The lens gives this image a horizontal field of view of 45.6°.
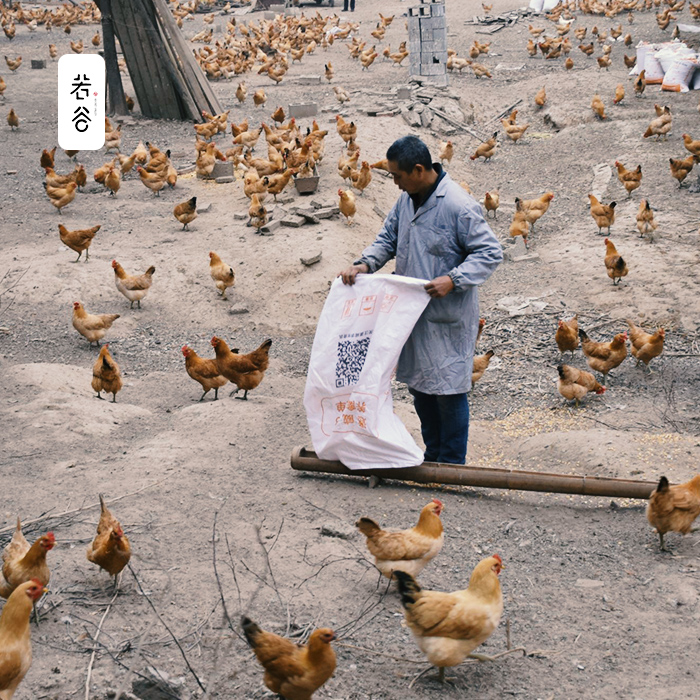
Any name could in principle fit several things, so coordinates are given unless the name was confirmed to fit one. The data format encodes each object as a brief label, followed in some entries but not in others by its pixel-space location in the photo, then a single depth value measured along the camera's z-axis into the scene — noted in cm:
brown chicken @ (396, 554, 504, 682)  358
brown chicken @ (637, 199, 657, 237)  1116
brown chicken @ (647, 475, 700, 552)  473
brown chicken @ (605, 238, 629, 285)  994
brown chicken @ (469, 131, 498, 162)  1666
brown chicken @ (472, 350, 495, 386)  830
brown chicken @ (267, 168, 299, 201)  1302
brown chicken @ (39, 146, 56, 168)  1489
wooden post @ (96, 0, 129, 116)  1875
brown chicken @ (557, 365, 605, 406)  770
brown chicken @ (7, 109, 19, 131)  1858
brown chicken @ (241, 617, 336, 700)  331
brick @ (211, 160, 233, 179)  1517
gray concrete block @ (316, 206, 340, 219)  1242
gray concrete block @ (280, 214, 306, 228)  1228
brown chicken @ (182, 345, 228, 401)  795
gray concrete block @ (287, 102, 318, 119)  2006
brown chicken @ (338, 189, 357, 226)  1195
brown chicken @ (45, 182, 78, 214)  1312
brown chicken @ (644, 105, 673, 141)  1579
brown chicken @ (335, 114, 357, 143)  1557
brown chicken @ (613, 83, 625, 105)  1919
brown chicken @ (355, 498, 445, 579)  431
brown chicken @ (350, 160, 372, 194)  1322
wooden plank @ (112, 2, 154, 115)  1873
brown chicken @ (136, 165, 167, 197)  1410
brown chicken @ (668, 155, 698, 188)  1294
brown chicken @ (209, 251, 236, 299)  1045
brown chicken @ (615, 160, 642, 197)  1308
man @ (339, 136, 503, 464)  491
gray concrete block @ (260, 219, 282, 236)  1216
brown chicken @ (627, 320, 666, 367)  814
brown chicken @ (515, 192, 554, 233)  1253
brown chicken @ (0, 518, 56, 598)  407
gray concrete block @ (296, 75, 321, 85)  2534
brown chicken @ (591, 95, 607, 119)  1820
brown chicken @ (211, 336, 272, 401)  773
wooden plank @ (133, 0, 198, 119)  1839
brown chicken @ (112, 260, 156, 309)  1015
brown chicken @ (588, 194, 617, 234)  1163
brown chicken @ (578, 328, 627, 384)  814
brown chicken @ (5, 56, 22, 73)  2519
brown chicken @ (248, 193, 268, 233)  1223
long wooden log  521
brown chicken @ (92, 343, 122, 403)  774
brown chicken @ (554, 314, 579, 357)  861
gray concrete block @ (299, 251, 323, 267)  1105
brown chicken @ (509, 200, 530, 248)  1219
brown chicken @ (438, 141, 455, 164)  1616
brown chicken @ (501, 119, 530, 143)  1809
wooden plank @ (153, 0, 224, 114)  1848
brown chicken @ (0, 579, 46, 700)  331
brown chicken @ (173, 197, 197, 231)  1238
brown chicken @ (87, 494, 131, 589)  420
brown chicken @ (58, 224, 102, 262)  1094
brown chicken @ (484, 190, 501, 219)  1336
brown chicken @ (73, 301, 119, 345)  920
